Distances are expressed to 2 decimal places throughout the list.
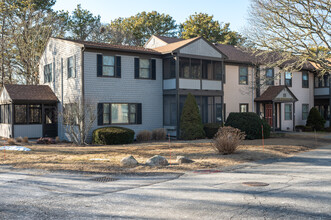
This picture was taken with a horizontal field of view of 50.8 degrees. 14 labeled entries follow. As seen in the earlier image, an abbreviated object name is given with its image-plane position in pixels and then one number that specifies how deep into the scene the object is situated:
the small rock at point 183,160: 12.46
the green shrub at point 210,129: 23.22
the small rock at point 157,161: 11.90
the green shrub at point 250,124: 21.64
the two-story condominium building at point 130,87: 21.64
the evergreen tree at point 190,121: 22.17
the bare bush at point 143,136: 22.17
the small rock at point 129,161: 11.95
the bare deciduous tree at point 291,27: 18.88
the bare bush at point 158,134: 22.70
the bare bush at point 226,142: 14.11
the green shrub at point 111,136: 20.02
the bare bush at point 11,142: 19.75
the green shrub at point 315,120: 31.00
